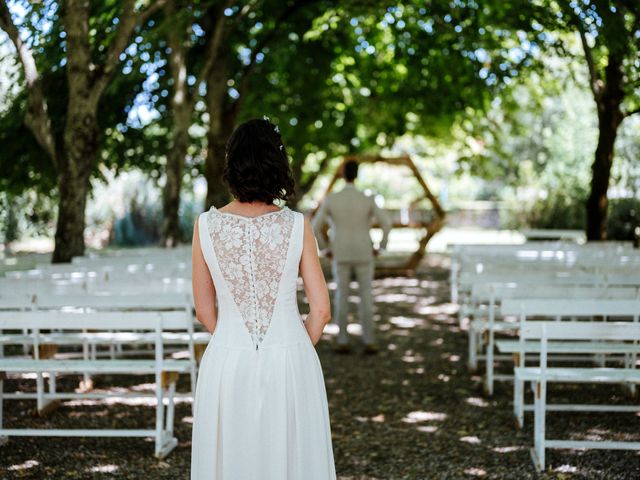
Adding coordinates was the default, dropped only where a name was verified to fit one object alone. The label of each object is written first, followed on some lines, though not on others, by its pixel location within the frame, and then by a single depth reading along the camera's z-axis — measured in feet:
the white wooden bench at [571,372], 18.90
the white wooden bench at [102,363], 20.01
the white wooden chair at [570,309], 20.57
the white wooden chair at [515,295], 25.25
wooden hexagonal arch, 62.54
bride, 12.63
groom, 32.68
